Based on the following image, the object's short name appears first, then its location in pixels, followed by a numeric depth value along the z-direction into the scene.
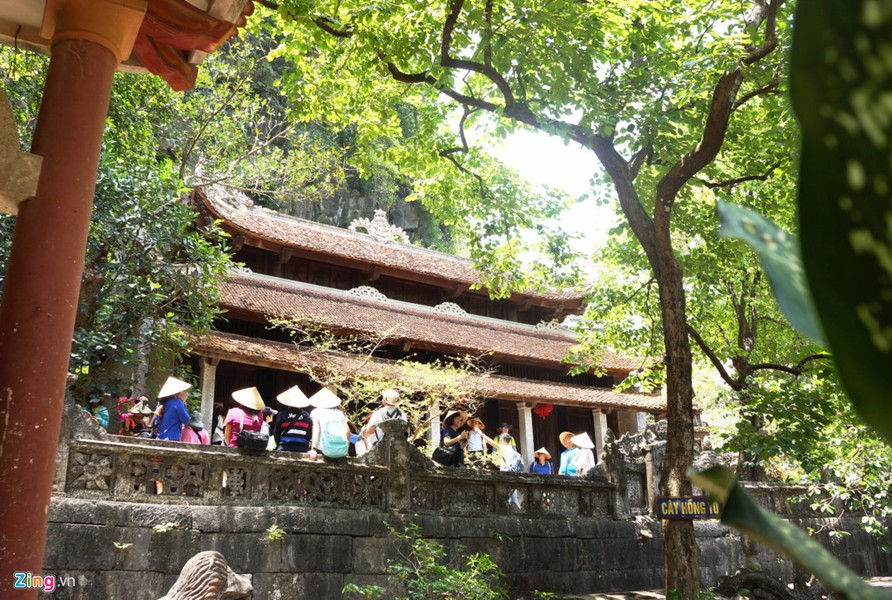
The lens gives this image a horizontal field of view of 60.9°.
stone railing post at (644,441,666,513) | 11.11
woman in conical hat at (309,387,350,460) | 7.93
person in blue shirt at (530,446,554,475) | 11.69
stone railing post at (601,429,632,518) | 10.41
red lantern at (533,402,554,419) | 18.07
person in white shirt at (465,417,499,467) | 10.48
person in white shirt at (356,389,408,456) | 9.16
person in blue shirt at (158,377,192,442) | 8.16
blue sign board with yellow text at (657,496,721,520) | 7.12
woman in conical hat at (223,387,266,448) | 8.91
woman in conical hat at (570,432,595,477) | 12.05
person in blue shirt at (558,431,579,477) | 11.62
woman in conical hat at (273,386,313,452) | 8.16
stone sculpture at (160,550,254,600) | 5.23
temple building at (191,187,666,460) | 15.47
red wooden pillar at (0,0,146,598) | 3.39
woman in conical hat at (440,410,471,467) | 9.30
